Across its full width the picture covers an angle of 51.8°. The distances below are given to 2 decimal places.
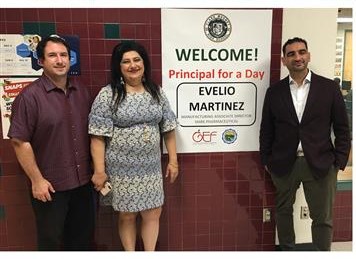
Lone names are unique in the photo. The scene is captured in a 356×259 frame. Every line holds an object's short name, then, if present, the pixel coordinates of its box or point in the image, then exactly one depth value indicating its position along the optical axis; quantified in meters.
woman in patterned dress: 1.97
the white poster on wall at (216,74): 2.22
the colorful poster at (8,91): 2.18
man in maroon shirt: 1.84
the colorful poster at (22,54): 2.14
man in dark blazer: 2.08
